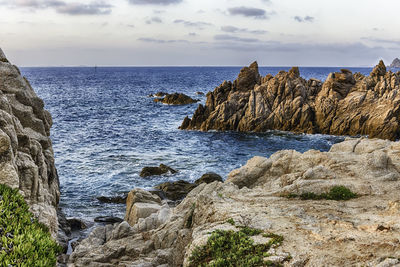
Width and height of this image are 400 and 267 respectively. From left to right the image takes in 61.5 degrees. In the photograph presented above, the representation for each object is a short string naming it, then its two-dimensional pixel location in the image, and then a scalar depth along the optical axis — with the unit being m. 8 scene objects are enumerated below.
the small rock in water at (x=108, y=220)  29.16
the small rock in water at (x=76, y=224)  28.06
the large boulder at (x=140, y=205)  24.16
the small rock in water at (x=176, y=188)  34.00
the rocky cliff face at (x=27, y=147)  15.96
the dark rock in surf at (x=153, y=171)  40.84
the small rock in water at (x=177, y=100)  106.75
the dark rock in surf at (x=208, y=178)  37.38
